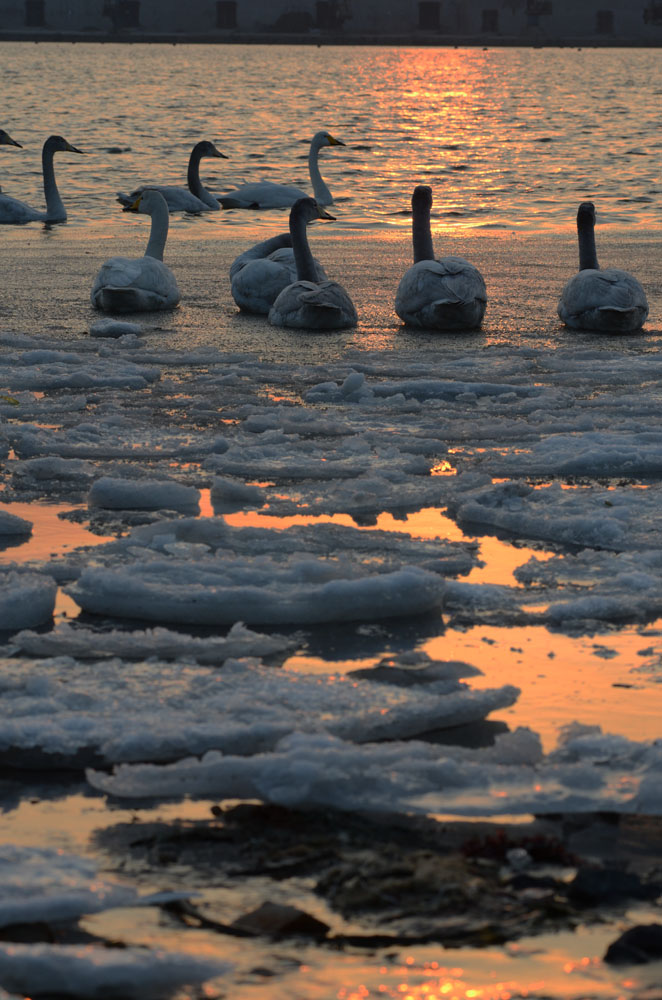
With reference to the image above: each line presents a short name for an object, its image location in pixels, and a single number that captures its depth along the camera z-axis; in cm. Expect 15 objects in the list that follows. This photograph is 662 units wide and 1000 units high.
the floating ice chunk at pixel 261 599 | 953
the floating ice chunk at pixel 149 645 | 881
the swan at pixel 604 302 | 2142
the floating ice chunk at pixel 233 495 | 1233
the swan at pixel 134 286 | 2305
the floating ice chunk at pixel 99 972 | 548
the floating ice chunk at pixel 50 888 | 595
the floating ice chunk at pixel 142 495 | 1214
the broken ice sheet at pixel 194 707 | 745
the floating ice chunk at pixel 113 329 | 2142
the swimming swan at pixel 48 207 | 4012
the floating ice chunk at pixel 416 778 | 689
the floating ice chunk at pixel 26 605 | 928
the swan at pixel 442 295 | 2162
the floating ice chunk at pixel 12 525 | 1130
